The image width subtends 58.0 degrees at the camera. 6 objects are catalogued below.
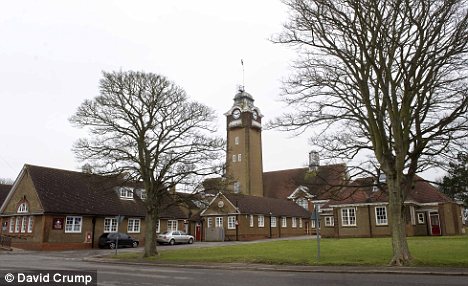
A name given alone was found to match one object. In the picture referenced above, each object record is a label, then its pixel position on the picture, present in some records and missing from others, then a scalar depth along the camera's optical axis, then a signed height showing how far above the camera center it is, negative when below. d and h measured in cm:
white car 4162 -51
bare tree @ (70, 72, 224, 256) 2567 +611
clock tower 6712 +1424
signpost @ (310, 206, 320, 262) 1954 +71
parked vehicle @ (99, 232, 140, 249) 3712 -70
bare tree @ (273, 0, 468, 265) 1689 +657
